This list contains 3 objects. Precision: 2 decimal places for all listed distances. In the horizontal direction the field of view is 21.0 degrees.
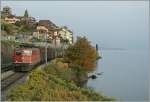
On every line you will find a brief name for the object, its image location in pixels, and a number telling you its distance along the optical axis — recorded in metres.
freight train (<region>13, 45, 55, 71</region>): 38.19
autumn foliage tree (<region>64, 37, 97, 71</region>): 64.62
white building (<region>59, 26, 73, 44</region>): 127.35
